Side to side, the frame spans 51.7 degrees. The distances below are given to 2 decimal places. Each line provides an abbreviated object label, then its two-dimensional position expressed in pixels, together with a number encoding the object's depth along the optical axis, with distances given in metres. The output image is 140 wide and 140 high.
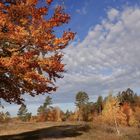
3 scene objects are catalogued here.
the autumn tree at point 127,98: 73.04
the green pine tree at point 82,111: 68.38
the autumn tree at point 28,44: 12.50
